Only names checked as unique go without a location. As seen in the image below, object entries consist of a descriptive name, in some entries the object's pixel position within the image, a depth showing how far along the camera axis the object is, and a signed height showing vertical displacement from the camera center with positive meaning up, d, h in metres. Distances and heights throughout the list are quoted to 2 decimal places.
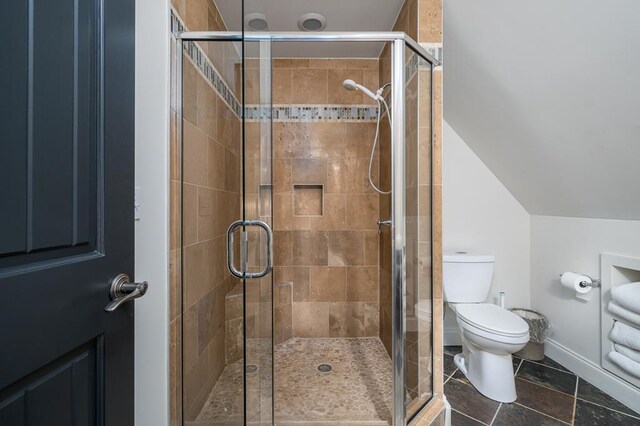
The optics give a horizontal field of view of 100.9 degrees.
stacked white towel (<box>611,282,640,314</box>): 1.43 -0.46
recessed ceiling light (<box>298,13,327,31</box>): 1.74 +1.30
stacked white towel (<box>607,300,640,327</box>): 1.44 -0.57
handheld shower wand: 1.76 +0.77
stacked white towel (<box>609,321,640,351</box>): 1.44 -0.69
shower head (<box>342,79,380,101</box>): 1.77 +0.89
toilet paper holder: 1.70 -0.46
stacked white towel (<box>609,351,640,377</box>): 1.43 -0.84
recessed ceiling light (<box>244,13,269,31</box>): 1.05 +0.78
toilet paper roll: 1.73 -0.47
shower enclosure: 1.01 -0.12
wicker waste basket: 1.97 -0.94
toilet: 1.56 -0.69
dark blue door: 0.48 +0.01
